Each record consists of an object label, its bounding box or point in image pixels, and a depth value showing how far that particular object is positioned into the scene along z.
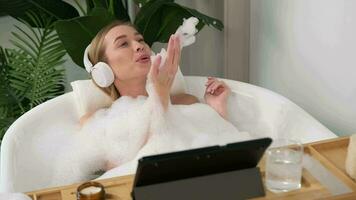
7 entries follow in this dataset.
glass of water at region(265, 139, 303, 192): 1.80
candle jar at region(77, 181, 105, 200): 1.76
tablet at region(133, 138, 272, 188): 1.66
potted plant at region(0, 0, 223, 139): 2.76
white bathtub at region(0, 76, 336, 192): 2.22
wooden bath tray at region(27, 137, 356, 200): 1.78
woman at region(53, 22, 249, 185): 2.31
